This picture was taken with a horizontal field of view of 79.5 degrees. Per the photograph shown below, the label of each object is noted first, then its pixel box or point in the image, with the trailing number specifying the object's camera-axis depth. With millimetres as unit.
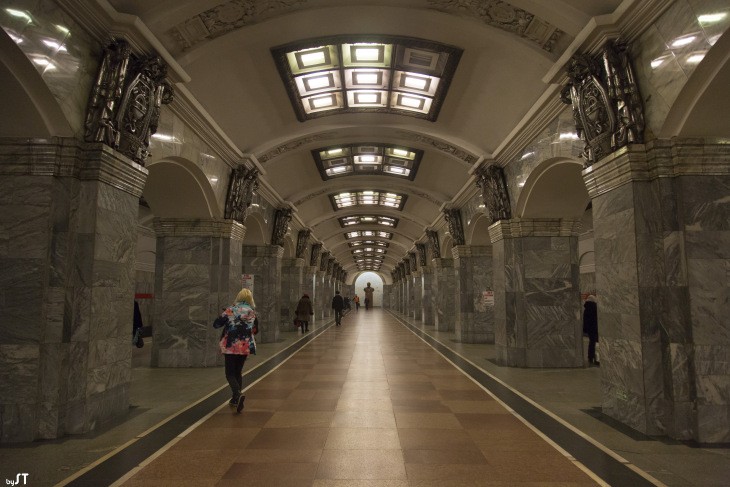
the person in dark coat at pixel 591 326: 9039
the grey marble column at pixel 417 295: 24656
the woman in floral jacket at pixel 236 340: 5199
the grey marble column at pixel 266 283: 12709
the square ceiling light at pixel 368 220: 21952
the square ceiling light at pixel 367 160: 12055
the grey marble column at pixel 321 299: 23188
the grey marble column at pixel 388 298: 46850
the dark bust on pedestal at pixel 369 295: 43250
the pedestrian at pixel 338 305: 19516
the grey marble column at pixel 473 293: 12977
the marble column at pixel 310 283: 20234
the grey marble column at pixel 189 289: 8539
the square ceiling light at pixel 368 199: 17219
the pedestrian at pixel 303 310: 15500
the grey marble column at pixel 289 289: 16953
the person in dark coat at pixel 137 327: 9664
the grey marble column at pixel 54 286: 4266
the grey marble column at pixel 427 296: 21094
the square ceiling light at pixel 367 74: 6992
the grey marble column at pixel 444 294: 17203
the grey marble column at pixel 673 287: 4285
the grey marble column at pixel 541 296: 8516
